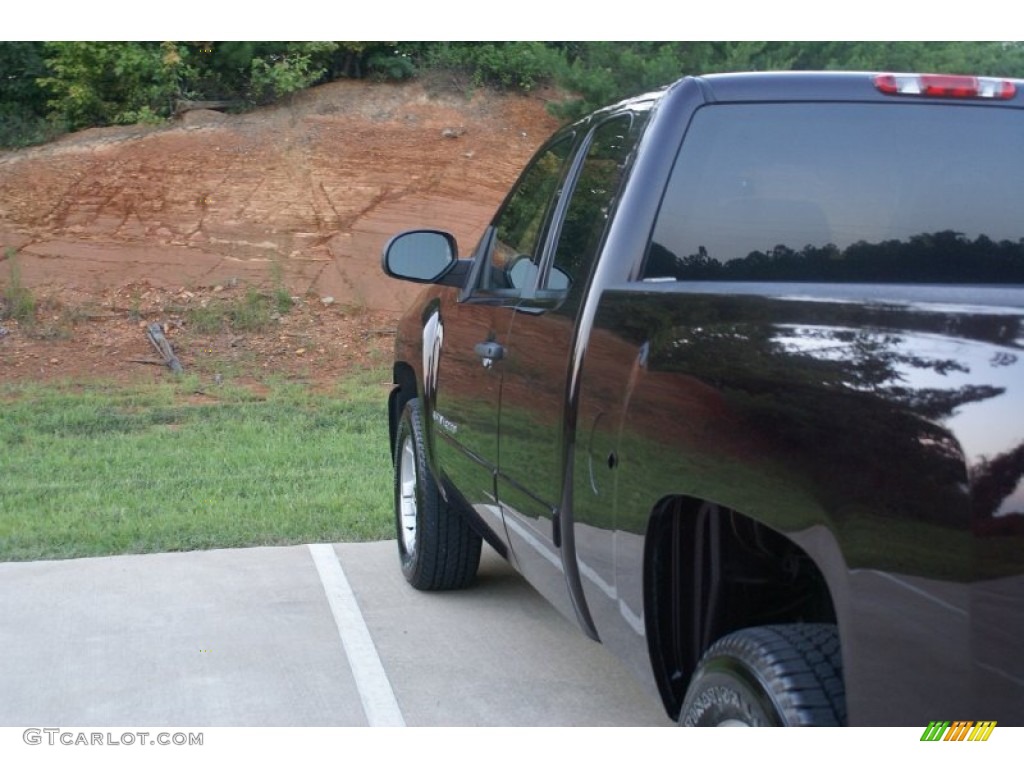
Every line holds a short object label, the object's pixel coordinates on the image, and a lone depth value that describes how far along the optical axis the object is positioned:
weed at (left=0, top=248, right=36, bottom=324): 14.69
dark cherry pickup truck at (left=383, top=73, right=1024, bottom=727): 2.09
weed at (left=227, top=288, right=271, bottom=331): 14.96
